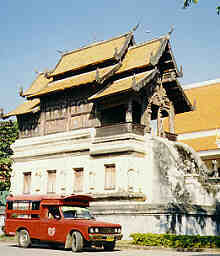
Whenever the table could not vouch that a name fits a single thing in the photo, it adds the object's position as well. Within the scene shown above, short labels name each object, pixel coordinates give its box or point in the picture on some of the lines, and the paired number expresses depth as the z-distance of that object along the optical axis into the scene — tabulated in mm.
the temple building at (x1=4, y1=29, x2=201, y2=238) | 23000
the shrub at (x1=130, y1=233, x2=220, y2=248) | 16141
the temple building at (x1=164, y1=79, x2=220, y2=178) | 30734
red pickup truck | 14844
